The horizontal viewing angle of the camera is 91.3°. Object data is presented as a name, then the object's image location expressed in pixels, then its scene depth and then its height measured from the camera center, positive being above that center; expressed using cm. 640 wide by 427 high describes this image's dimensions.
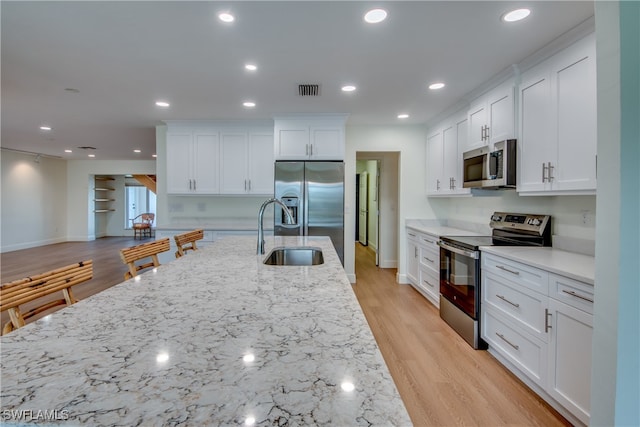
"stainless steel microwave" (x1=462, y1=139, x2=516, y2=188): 267 +40
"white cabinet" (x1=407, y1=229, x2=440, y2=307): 372 -73
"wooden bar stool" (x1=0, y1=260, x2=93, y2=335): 104 -31
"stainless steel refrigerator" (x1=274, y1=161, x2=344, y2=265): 429 +17
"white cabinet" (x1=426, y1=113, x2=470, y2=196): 369 +68
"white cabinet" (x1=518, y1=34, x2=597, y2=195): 198 +60
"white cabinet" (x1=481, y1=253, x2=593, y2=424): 170 -77
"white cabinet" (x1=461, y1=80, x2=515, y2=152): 274 +88
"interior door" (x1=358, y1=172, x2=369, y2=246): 834 -6
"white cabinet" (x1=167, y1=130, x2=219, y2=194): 466 +77
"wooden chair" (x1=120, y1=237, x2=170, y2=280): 191 -31
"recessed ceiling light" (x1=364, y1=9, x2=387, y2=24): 191 +120
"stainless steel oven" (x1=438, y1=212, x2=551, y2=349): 269 -50
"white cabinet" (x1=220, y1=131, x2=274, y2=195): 467 +69
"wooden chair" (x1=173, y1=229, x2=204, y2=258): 272 -30
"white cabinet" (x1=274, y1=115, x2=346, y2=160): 430 +96
